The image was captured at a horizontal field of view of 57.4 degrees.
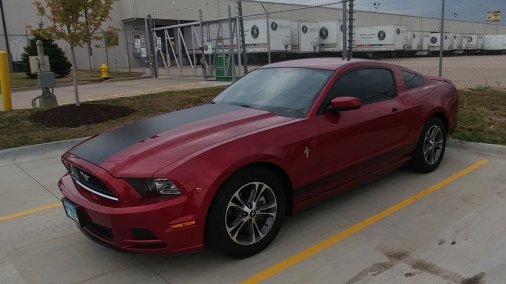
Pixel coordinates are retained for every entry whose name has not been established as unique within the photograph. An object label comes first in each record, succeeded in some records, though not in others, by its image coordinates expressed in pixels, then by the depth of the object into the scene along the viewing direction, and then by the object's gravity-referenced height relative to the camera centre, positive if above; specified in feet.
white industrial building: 102.17 +8.60
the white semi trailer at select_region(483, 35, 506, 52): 143.23 -2.12
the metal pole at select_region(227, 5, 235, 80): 52.03 +0.49
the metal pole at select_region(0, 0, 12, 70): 100.58 +6.98
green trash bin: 58.85 -2.19
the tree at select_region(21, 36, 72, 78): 78.66 +0.34
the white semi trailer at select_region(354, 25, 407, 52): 114.93 +0.92
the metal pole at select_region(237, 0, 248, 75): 48.65 +2.25
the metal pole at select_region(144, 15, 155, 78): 72.88 +1.90
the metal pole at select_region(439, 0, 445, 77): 33.95 +1.72
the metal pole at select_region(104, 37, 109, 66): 109.76 -0.10
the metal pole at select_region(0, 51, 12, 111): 37.24 -1.79
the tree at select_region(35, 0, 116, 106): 31.09 +2.66
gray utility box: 37.06 -1.62
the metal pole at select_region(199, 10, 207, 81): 61.77 -1.25
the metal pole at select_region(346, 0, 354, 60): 36.08 +1.18
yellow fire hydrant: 74.82 -2.60
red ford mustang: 10.67 -2.80
